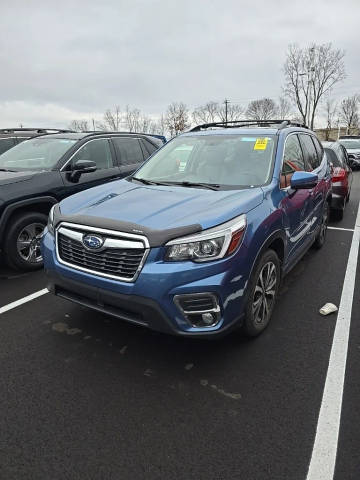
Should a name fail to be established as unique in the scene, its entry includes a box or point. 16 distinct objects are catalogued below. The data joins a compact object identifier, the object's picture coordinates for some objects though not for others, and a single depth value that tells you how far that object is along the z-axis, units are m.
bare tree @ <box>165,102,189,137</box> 52.33
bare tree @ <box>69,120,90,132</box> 58.12
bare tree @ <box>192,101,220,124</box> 63.69
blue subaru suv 2.39
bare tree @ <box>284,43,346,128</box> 35.47
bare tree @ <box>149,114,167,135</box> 55.58
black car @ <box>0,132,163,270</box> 4.46
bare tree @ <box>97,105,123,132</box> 52.53
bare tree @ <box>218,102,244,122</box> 65.96
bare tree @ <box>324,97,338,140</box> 61.84
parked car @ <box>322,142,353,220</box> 6.95
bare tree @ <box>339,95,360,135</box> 68.31
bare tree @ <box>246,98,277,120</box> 60.53
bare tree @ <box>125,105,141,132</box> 53.16
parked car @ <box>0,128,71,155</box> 8.35
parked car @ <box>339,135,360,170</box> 16.27
